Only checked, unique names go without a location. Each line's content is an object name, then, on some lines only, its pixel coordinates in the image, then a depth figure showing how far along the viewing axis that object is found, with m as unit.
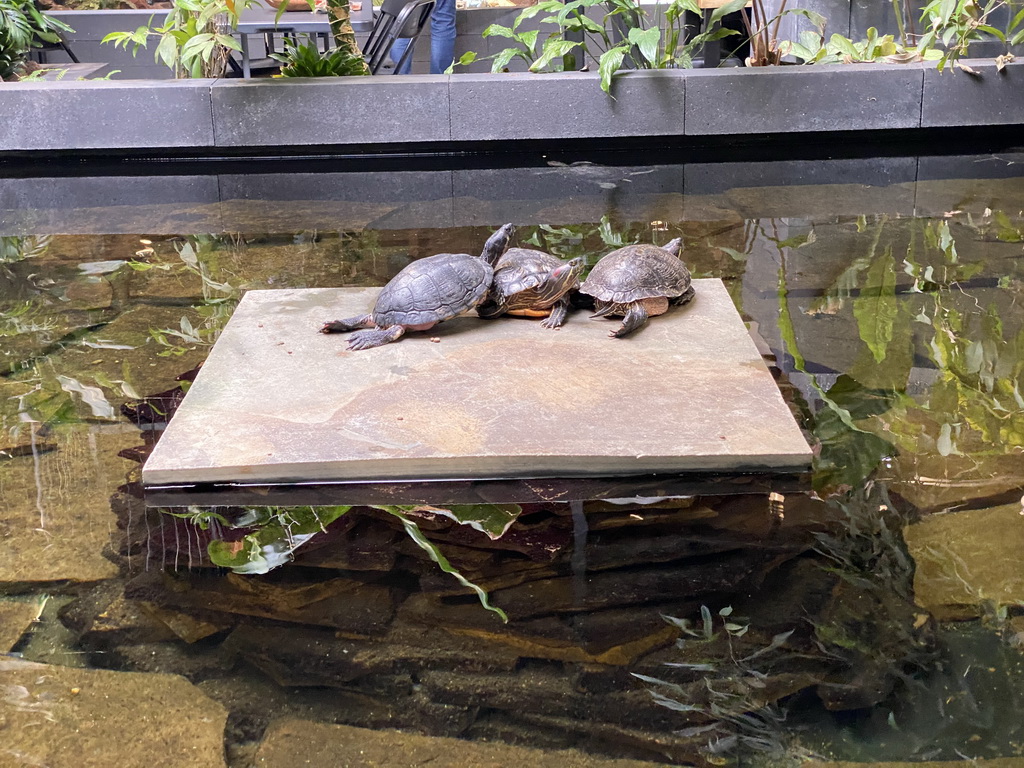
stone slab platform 2.91
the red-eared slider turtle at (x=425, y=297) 3.64
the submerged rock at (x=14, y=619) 2.35
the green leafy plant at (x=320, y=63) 7.36
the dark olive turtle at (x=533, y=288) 3.77
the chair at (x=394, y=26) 7.68
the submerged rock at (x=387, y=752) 1.97
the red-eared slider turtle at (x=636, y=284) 3.77
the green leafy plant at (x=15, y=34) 7.92
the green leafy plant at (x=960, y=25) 6.55
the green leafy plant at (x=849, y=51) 7.44
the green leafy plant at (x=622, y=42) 6.91
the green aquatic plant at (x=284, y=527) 2.61
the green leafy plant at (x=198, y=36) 6.88
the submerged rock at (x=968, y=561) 2.39
